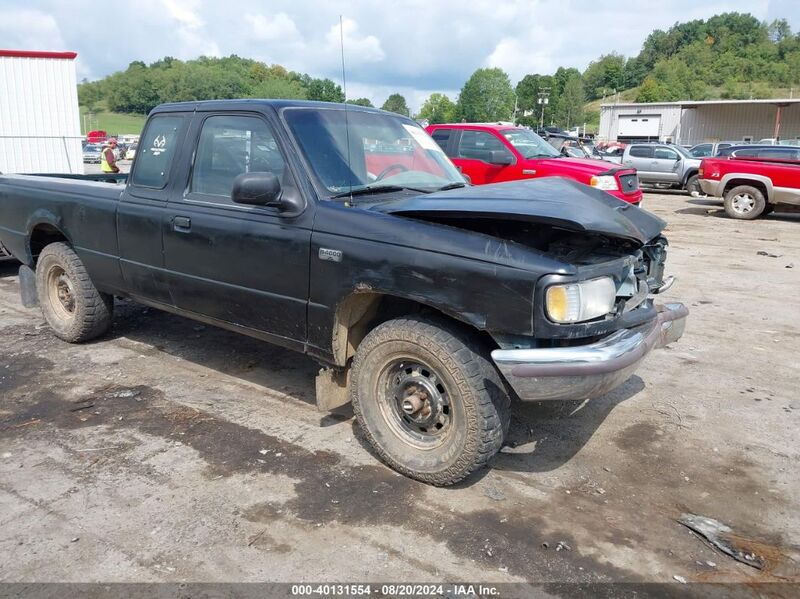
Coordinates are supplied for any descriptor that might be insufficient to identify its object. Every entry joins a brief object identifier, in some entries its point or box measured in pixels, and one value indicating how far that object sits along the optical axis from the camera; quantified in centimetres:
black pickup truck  304
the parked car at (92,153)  3868
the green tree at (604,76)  15362
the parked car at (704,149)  2553
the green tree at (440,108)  11925
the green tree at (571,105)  10762
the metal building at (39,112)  1689
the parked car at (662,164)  2166
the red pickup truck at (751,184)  1403
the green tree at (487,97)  12131
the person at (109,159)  1652
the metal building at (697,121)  5231
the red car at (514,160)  1122
